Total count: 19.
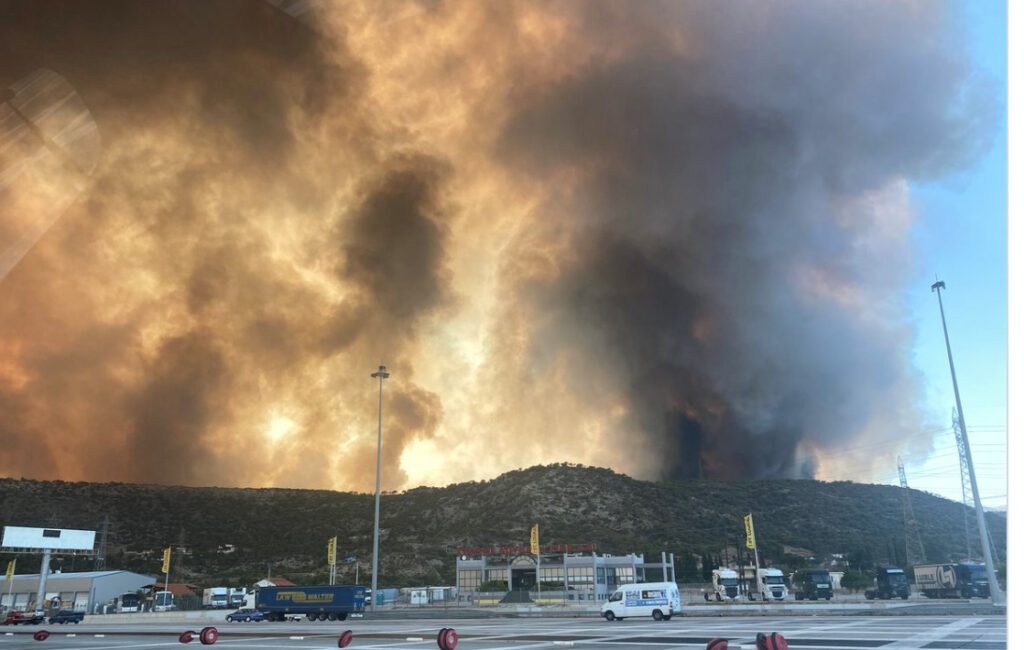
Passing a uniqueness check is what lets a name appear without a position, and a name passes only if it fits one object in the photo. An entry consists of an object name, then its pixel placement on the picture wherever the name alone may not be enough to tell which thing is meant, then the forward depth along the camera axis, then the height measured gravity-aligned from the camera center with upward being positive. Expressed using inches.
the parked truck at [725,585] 2439.7 -240.6
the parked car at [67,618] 2038.6 -265.0
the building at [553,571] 3097.9 -234.2
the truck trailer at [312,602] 1913.1 -220.3
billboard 2559.1 -28.5
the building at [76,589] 2962.6 -267.4
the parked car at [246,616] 1975.9 -262.2
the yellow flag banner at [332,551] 2623.0 -95.6
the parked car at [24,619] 1979.6 -256.9
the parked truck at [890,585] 2193.7 -228.5
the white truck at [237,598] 2896.2 -309.9
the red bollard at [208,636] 1019.9 -167.4
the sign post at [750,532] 2479.1 -47.6
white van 1476.4 -181.9
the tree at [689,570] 3450.8 -257.9
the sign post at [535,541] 2527.1 -66.9
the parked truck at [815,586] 2336.4 -238.2
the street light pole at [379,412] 1937.7 +362.5
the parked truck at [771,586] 2331.4 -235.7
